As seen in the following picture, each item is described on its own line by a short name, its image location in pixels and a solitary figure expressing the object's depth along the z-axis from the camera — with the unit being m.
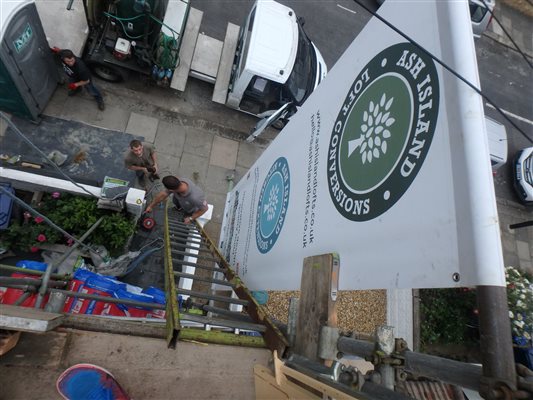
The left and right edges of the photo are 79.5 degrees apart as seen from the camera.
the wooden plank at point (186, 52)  7.09
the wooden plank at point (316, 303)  2.08
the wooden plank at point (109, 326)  1.95
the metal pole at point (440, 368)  1.26
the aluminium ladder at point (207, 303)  2.00
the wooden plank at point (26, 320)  1.54
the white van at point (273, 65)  6.55
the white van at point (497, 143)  8.42
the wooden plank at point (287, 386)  1.30
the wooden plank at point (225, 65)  7.31
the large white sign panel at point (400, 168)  1.46
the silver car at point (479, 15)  9.52
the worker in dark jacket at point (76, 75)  5.73
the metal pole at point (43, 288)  2.25
